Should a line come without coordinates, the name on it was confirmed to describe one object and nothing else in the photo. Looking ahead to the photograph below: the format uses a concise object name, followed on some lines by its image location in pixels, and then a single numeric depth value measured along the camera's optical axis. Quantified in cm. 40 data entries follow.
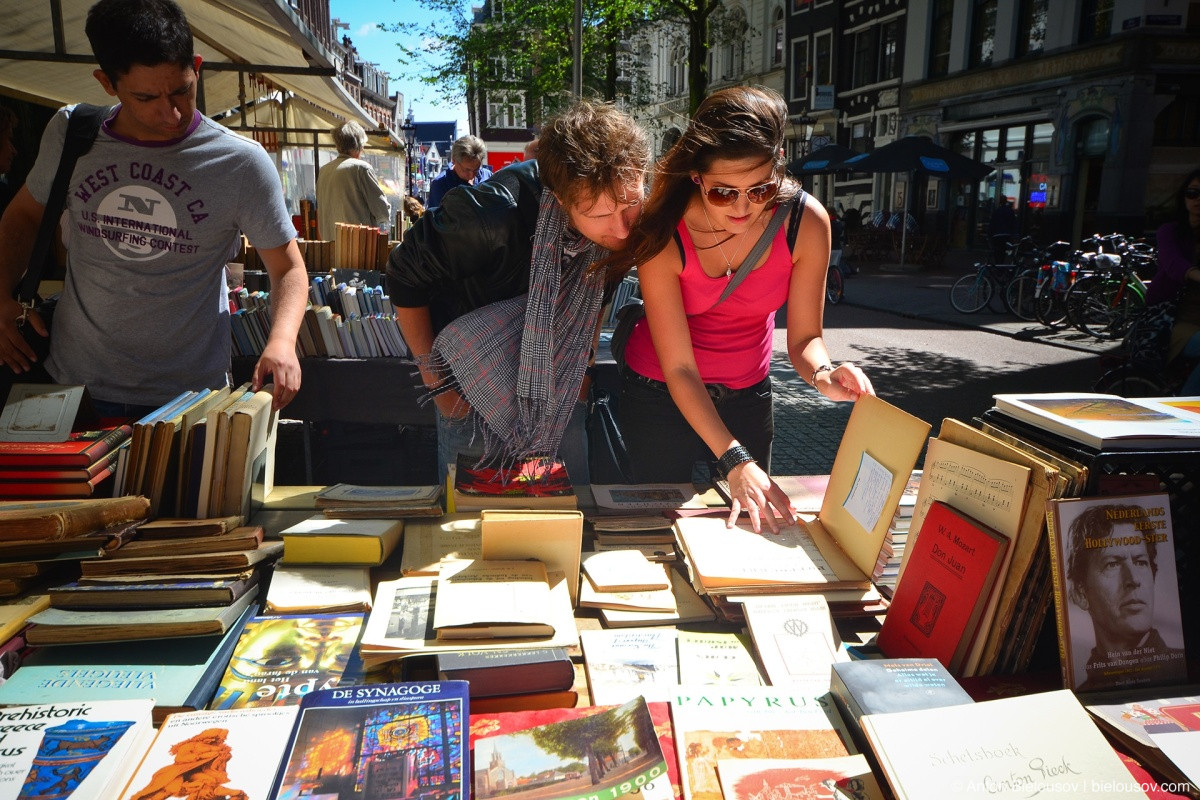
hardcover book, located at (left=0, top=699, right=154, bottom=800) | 95
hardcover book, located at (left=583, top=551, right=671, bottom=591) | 151
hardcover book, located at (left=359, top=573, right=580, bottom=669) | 122
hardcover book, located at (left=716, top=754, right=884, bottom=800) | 99
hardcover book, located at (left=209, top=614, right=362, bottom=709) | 119
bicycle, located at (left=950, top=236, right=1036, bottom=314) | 1124
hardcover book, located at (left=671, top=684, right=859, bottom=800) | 105
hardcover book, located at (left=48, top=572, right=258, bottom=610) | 133
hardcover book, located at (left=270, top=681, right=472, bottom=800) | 95
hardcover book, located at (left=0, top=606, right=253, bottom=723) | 116
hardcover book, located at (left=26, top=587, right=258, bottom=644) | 127
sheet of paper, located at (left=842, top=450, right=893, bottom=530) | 150
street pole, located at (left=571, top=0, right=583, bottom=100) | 855
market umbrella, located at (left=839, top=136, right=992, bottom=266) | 1505
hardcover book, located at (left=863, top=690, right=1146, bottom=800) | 95
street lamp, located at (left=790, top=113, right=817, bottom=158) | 2328
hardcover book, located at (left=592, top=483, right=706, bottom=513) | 184
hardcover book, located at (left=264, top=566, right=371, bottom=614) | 141
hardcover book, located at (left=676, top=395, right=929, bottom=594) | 145
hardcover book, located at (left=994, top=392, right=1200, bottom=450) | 122
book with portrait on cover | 117
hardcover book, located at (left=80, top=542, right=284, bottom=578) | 138
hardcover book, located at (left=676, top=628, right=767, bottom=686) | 127
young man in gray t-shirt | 196
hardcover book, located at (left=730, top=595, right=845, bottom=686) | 128
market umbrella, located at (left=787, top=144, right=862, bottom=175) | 1683
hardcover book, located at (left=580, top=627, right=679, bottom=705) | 122
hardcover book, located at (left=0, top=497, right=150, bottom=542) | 139
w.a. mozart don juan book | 124
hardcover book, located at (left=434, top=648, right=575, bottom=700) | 118
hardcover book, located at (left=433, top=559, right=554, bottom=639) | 125
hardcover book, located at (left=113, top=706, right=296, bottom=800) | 96
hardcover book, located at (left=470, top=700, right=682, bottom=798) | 109
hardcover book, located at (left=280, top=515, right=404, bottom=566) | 154
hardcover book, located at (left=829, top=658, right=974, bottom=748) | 108
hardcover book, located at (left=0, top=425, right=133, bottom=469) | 157
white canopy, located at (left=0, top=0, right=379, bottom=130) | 419
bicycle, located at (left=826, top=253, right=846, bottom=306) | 1281
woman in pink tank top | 167
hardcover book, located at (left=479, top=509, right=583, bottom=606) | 148
